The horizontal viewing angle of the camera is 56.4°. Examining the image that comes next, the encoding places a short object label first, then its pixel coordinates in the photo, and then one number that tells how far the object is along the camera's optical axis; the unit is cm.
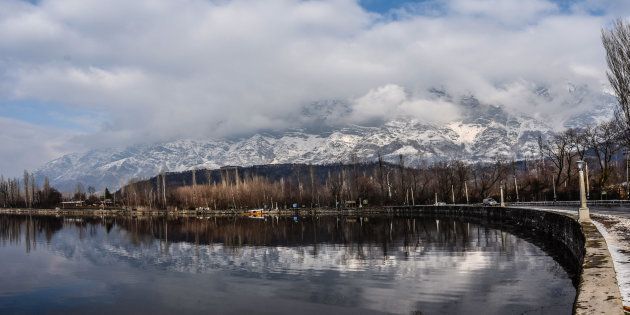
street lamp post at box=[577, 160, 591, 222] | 3750
